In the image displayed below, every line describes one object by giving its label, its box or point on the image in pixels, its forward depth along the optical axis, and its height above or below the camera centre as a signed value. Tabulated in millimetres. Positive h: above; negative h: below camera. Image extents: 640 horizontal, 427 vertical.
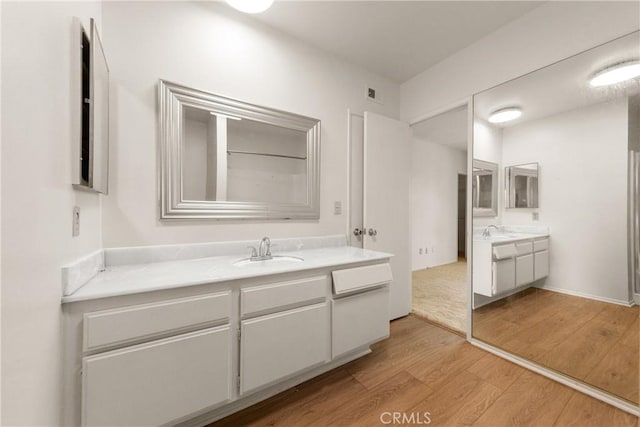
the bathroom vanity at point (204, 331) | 985 -619
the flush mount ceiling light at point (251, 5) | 1539 +1374
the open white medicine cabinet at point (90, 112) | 1044 +460
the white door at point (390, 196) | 2387 +172
